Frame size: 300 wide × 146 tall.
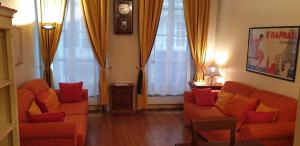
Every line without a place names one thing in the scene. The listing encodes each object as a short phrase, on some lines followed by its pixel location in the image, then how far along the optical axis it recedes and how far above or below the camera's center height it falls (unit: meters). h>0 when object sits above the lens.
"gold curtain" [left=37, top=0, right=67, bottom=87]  4.89 +0.42
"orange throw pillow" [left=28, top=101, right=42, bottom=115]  3.11 -0.75
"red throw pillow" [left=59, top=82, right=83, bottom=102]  4.57 -0.77
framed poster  3.47 -0.02
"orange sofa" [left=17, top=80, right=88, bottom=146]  2.82 -0.91
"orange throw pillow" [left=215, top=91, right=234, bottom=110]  4.20 -0.81
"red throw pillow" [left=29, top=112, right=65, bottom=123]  3.02 -0.80
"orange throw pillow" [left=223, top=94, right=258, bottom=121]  3.62 -0.80
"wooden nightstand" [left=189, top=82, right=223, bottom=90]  5.01 -0.70
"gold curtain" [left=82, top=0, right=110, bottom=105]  5.04 +0.46
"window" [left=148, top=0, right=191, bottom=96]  5.44 -0.15
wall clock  5.20 +0.65
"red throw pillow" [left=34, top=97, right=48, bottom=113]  3.55 -0.76
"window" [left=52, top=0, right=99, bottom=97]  5.11 -0.13
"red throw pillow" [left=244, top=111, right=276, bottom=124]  3.18 -0.82
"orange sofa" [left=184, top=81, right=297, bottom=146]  2.97 -0.90
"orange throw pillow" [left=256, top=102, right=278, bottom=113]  3.38 -0.76
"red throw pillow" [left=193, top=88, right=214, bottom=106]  4.54 -0.82
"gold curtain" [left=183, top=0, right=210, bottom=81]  5.39 +0.44
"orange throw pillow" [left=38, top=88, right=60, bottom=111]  3.73 -0.77
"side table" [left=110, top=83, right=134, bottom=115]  5.19 -0.96
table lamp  5.22 -0.49
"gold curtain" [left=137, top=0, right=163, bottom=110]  5.22 +0.48
